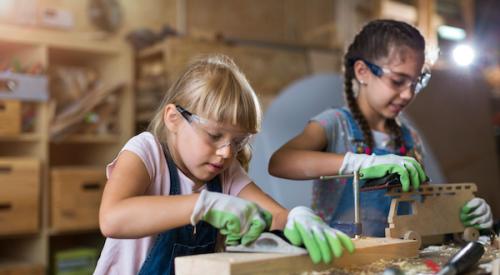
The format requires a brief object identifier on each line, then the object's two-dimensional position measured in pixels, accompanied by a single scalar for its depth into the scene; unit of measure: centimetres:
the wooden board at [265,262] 87
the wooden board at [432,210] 124
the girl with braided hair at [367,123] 160
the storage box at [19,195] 295
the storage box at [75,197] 312
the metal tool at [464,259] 92
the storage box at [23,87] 302
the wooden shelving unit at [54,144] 311
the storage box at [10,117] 301
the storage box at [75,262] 313
